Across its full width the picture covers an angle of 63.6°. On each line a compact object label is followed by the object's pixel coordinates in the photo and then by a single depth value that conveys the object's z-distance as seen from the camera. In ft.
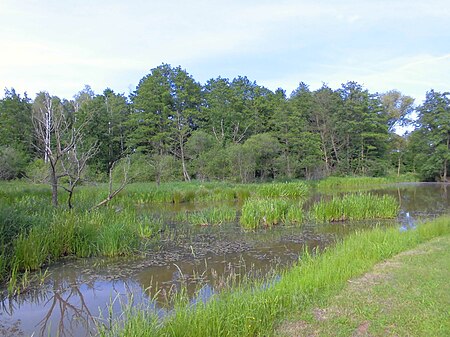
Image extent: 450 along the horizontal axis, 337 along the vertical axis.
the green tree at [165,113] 119.96
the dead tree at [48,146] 31.63
